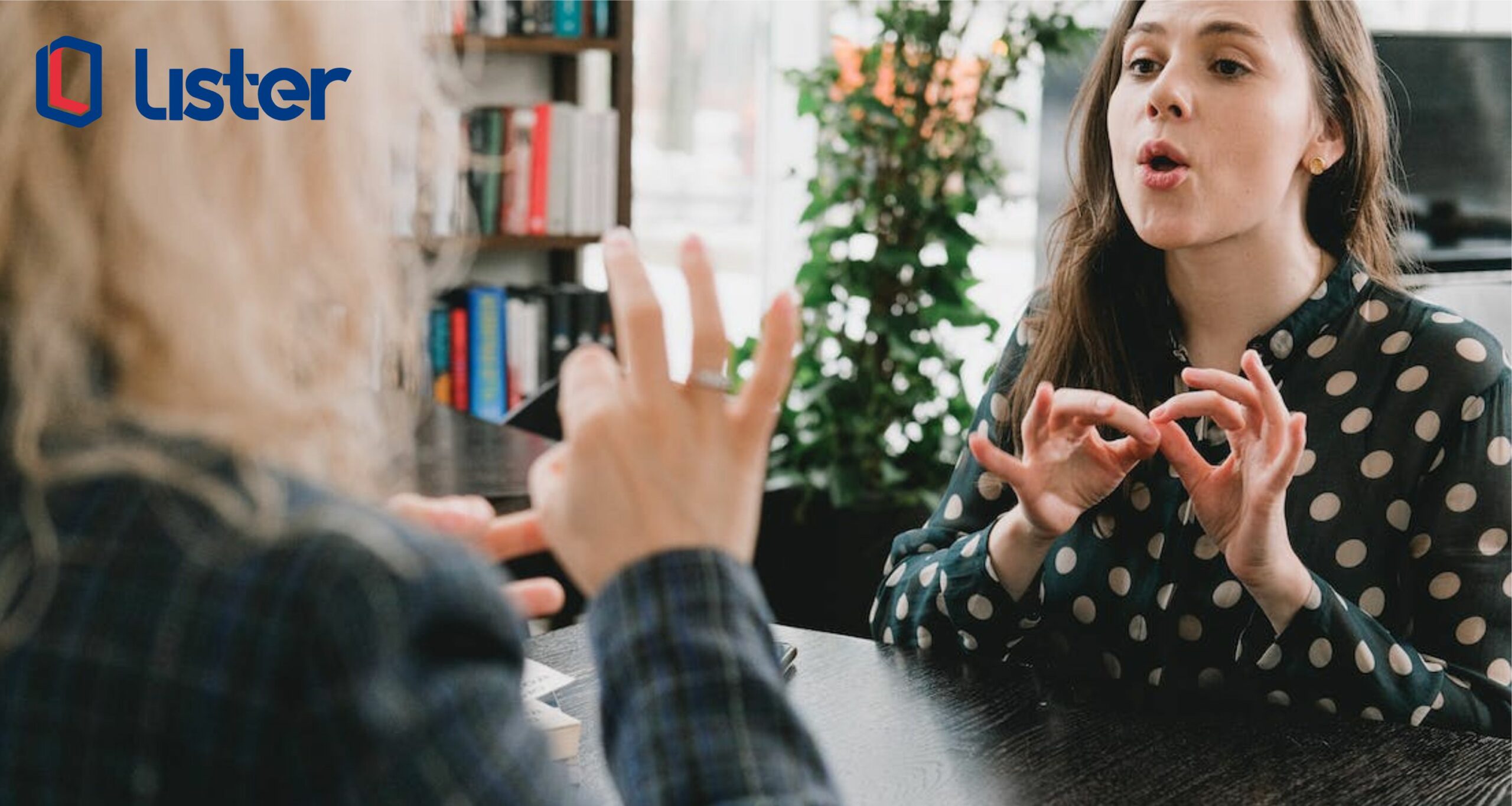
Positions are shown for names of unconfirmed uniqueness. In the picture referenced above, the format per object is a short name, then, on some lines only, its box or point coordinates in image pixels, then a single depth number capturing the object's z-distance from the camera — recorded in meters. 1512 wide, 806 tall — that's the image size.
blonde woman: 0.52
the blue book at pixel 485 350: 3.69
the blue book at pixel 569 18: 3.69
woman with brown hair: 1.45
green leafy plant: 3.43
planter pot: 3.50
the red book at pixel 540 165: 3.72
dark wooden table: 1.17
